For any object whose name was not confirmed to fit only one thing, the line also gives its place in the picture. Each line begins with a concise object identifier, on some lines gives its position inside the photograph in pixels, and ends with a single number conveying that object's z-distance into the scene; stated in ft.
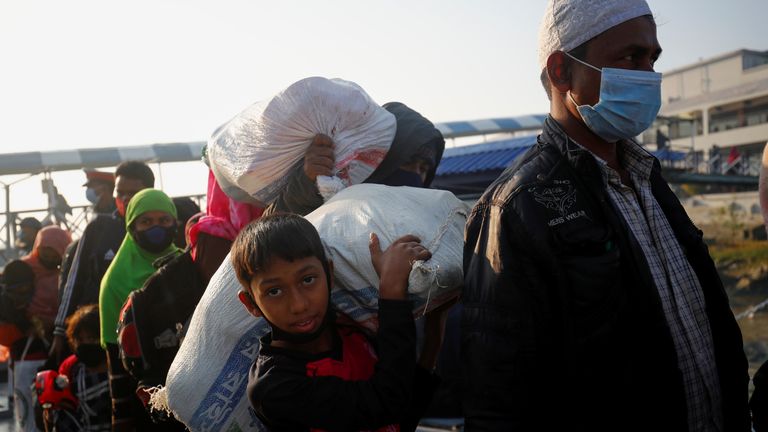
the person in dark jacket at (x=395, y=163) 7.40
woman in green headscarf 12.00
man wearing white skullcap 5.28
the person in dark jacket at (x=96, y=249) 14.67
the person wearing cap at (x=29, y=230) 24.49
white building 129.39
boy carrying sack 5.58
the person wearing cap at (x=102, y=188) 16.58
